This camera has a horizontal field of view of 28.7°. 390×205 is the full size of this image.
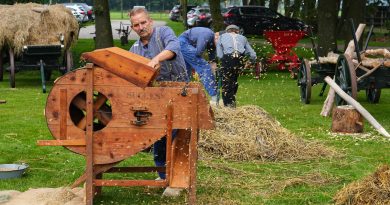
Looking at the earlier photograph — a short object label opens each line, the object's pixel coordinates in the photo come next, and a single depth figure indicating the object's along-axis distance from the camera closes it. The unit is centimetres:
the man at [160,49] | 683
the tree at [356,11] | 2510
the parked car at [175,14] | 6450
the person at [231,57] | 1299
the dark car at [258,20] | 3919
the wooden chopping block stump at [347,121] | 1110
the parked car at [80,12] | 4748
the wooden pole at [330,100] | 1326
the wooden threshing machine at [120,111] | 623
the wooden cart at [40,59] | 1711
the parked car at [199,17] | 4241
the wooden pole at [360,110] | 1092
